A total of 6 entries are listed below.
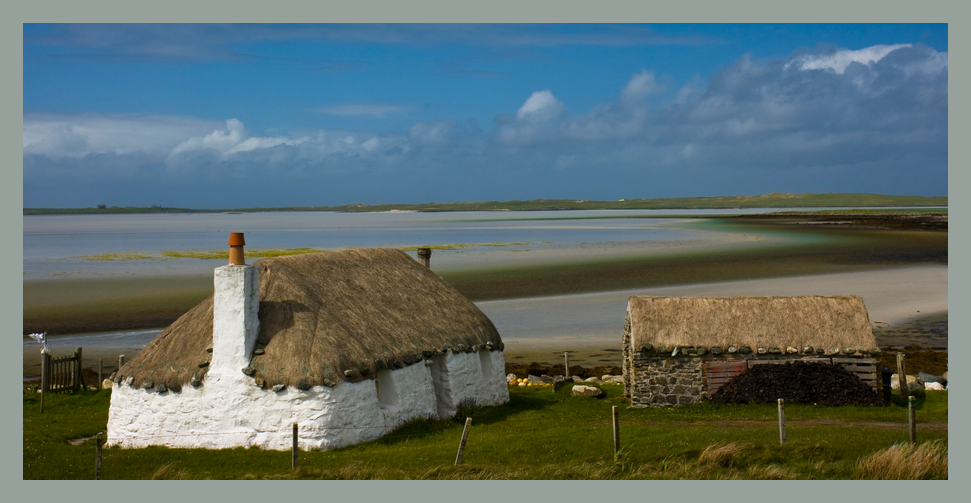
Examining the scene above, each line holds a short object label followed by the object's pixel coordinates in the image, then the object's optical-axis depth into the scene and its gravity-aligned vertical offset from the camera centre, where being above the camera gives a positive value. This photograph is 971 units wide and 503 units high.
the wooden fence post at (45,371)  25.66 -2.99
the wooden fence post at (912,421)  18.05 -3.38
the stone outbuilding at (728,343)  24.27 -2.26
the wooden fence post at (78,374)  27.69 -3.33
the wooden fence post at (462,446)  16.47 -3.47
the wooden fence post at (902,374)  25.75 -3.38
